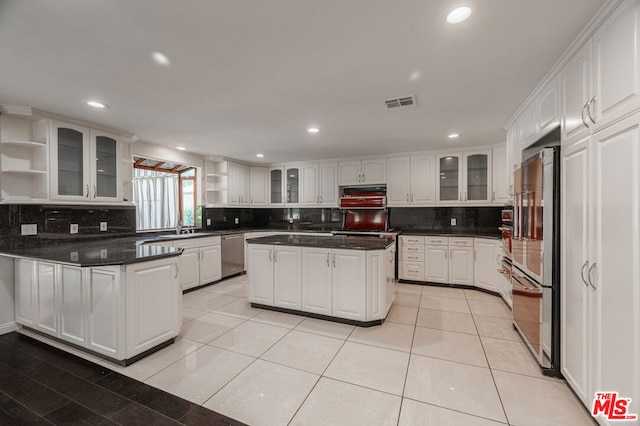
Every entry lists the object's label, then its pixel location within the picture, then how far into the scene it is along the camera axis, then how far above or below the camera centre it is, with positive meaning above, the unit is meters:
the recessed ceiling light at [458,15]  1.44 +1.08
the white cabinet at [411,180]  4.79 +0.55
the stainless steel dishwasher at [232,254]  4.80 -0.80
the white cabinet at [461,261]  4.26 -0.82
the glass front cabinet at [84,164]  2.99 +0.58
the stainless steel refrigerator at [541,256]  1.95 -0.37
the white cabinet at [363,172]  5.14 +0.77
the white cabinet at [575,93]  1.64 +0.76
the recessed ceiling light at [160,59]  1.85 +1.09
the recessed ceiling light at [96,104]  2.64 +1.08
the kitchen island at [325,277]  2.88 -0.77
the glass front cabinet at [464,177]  4.46 +0.56
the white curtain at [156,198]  4.69 +0.24
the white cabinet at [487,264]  3.90 -0.82
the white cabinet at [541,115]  2.05 +0.82
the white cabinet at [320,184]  5.52 +0.56
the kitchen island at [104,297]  2.12 -0.75
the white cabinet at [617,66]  1.26 +0.74
